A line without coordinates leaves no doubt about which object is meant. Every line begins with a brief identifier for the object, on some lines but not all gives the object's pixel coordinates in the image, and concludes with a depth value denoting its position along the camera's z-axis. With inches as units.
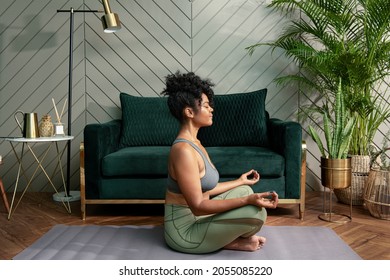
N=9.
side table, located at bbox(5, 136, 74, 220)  118.8
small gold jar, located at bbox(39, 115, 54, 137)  126.5
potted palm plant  126.1
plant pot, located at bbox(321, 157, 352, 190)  112.0
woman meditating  75.0
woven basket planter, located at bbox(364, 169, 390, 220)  113.5
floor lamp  133.6
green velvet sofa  115.3
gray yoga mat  83.0
